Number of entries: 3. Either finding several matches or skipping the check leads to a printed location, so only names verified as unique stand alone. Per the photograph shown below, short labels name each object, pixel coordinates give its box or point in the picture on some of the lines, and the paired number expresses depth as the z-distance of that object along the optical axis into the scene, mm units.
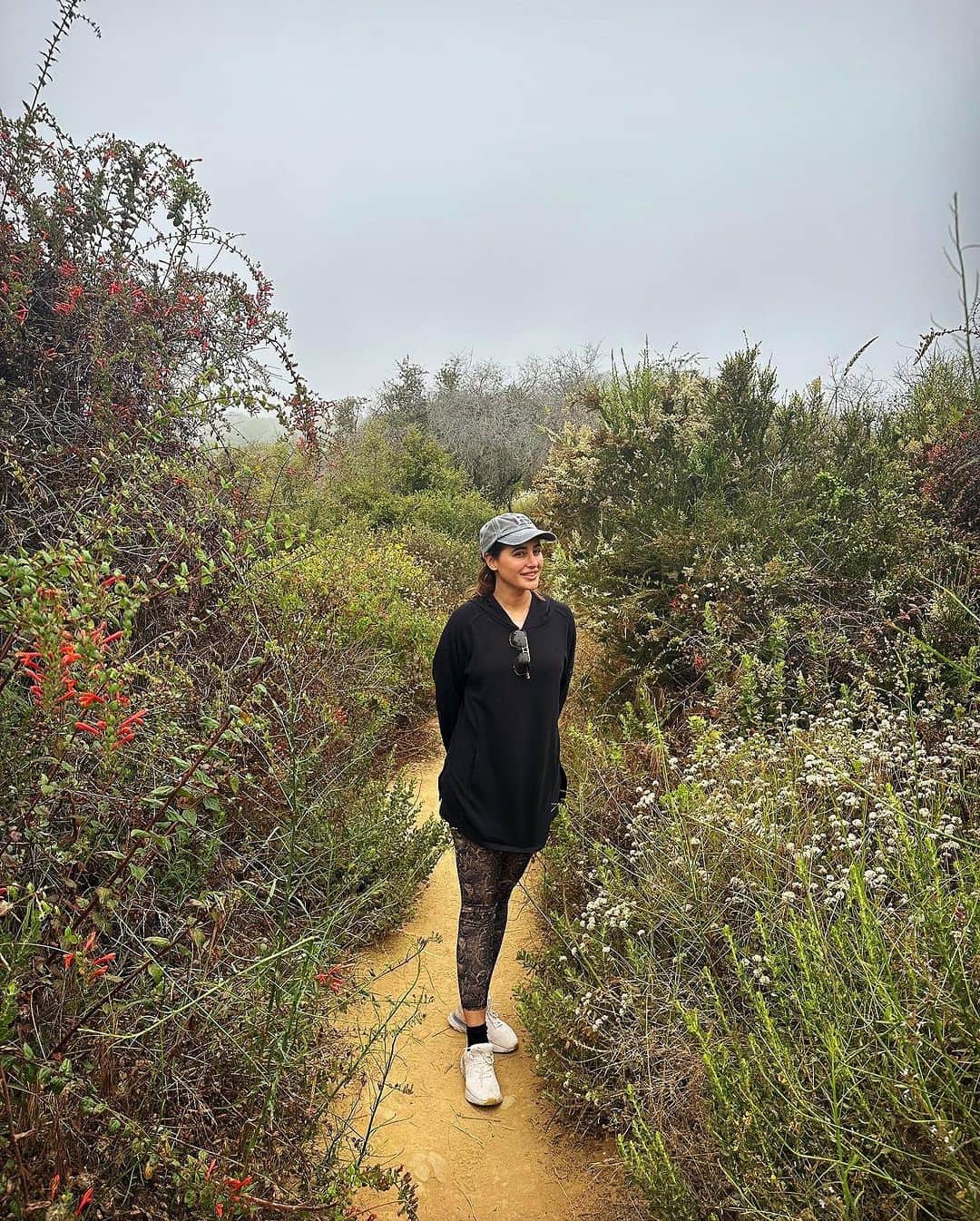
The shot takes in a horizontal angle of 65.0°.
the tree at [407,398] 21766
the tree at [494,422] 20172
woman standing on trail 2873
